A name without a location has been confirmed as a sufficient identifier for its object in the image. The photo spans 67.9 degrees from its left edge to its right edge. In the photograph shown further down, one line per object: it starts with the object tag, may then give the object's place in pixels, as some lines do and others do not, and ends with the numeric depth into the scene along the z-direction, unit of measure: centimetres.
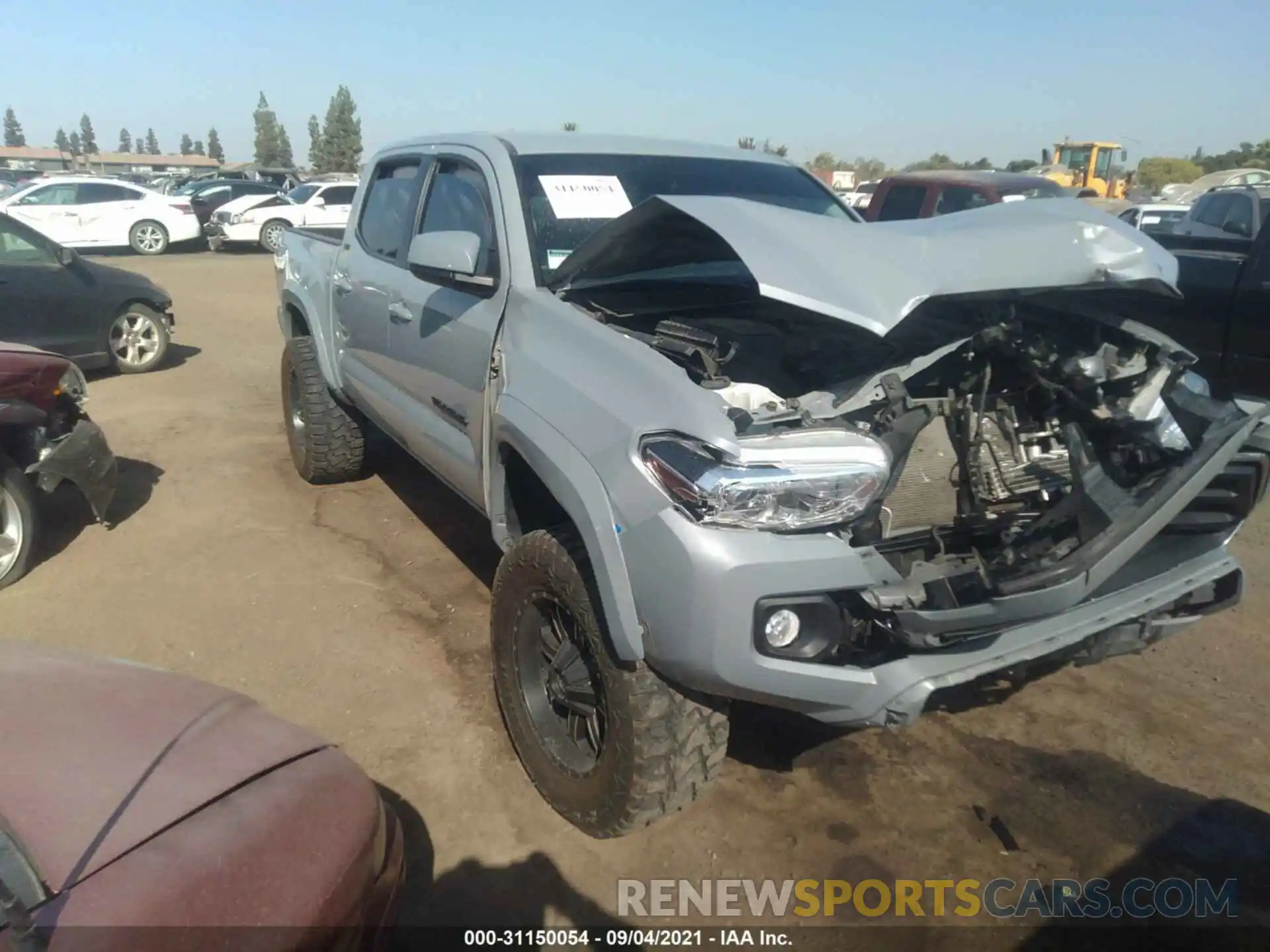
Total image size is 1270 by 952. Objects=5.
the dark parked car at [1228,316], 509
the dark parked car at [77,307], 784
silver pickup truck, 225
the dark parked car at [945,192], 1144
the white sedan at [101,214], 1797
